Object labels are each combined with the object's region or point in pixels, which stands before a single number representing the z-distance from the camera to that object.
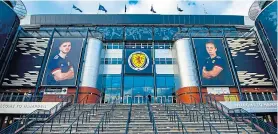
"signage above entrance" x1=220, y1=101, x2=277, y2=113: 19.97
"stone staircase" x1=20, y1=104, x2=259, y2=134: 11.22
